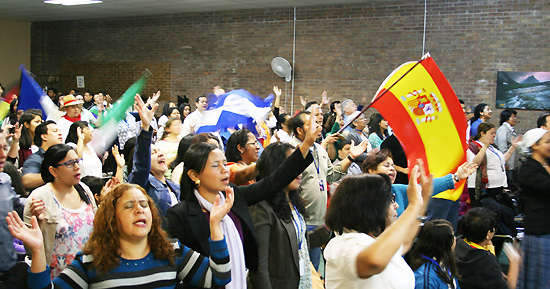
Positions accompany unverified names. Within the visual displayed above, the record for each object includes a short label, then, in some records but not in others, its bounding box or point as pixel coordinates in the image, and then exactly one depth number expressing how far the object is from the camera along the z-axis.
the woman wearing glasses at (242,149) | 4.20
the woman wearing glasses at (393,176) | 3.97
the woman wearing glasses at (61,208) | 3.15
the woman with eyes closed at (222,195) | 2.66
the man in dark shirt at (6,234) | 2.61
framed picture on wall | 10.94
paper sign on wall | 17.53
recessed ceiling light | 13.71
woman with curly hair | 2.23
